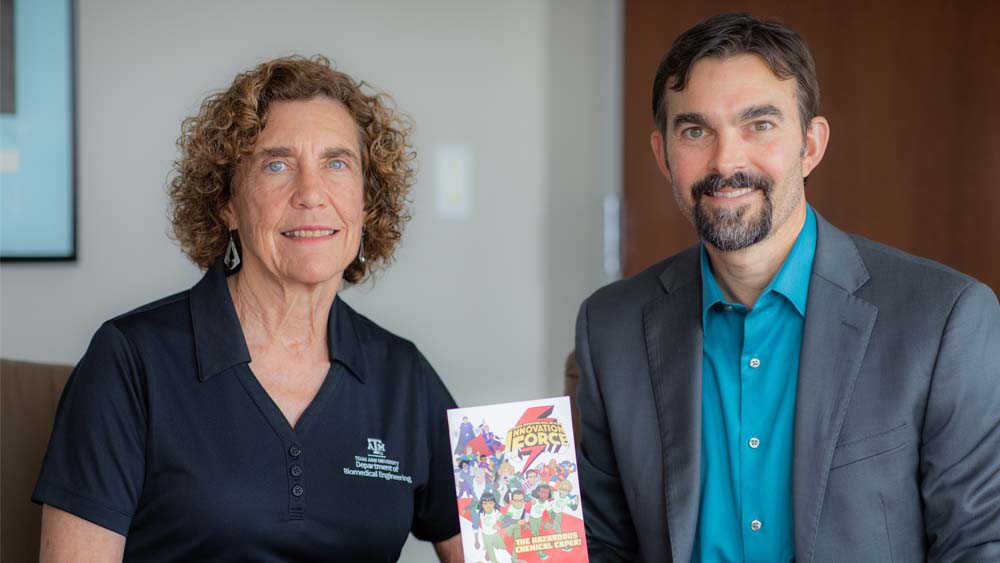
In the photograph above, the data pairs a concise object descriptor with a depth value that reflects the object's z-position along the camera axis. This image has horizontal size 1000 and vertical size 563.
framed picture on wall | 3.22
